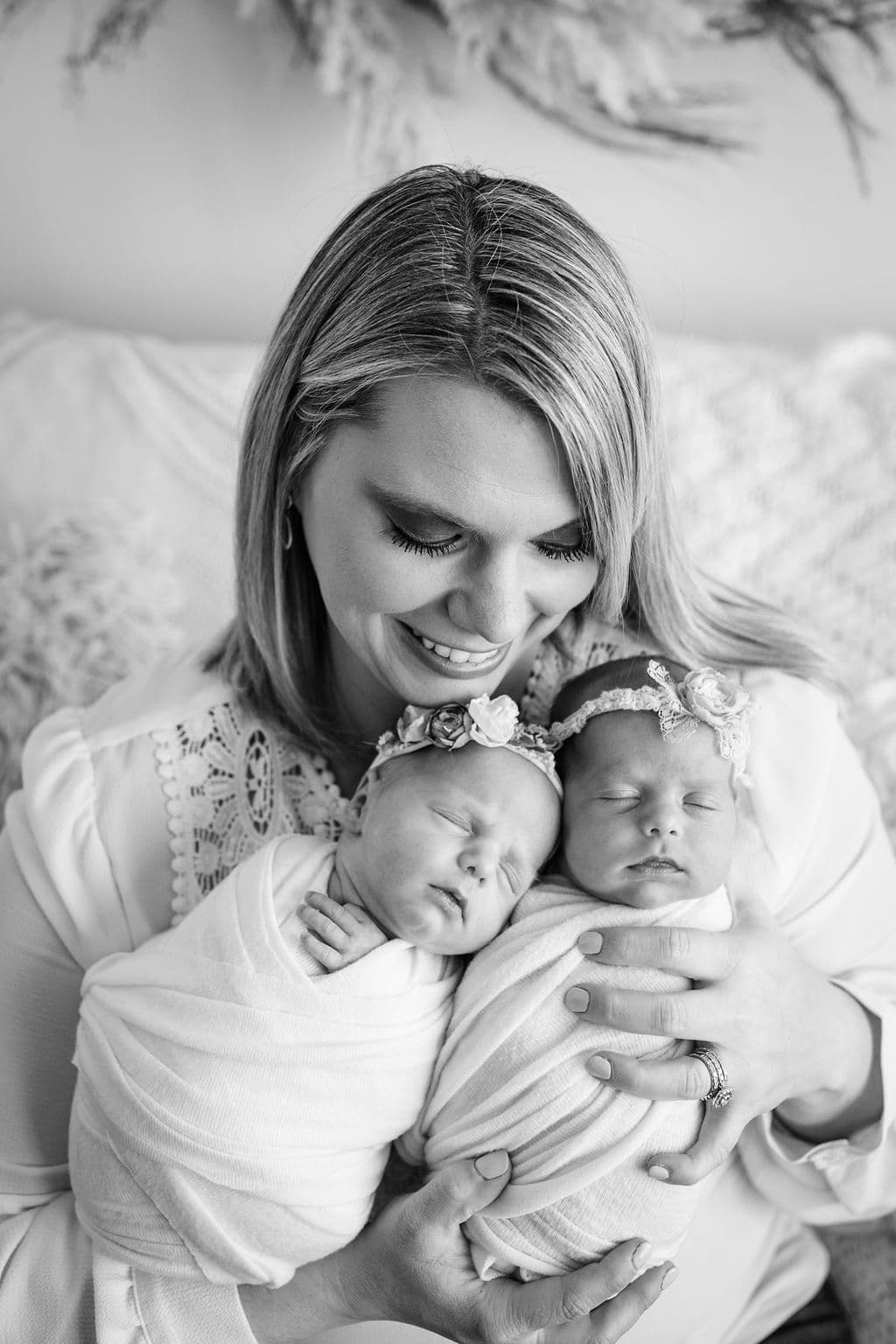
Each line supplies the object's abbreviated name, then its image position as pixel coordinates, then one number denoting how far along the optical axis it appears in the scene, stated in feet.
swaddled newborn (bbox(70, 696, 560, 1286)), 3.52
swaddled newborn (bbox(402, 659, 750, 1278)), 3.52
